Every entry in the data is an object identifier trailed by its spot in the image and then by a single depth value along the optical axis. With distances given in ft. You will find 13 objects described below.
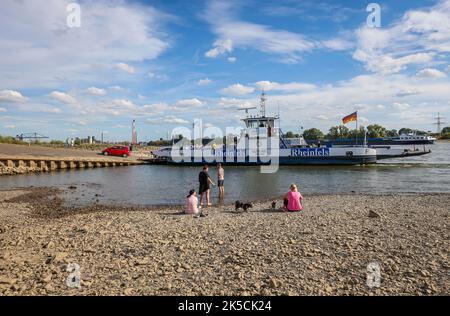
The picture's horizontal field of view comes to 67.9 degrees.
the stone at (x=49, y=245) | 31.24
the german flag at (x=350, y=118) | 148.16
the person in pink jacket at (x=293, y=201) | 48.44
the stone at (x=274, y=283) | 22.26
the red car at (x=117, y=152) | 208.64
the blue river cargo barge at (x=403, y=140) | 387.96
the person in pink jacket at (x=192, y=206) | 47.65
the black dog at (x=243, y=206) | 49.57
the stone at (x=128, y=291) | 21.45
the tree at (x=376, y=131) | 573.57
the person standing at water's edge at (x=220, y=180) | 65.41
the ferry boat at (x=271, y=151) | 158.30
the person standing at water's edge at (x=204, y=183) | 56.03
